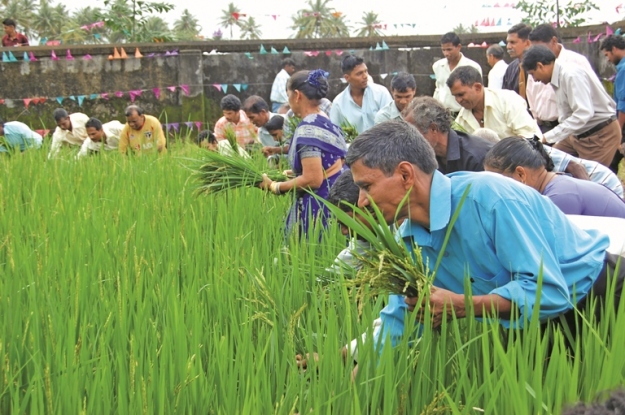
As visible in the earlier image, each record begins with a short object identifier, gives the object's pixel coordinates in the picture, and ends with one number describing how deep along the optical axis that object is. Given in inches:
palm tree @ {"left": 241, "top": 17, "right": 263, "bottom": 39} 1870.1
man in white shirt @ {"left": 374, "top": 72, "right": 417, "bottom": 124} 195.2
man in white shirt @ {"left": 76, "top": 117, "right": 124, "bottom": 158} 313.1
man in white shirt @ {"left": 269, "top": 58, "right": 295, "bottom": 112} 362.0
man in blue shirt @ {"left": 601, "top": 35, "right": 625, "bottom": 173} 237.3
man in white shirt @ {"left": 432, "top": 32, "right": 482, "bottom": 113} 256.4
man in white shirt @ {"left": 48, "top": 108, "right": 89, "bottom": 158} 339.0
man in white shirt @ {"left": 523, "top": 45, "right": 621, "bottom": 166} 194.4
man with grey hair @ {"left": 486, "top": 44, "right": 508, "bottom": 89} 270.2
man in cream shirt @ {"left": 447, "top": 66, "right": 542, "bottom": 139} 173.2
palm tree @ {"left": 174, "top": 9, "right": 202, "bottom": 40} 2090.3
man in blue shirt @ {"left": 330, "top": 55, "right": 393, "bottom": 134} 216.8
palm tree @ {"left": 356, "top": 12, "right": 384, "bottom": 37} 1869.3
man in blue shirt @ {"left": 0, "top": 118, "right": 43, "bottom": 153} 278.5
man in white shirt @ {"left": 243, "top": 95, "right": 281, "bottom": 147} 235.9
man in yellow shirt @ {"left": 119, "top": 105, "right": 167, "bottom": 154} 288.2
